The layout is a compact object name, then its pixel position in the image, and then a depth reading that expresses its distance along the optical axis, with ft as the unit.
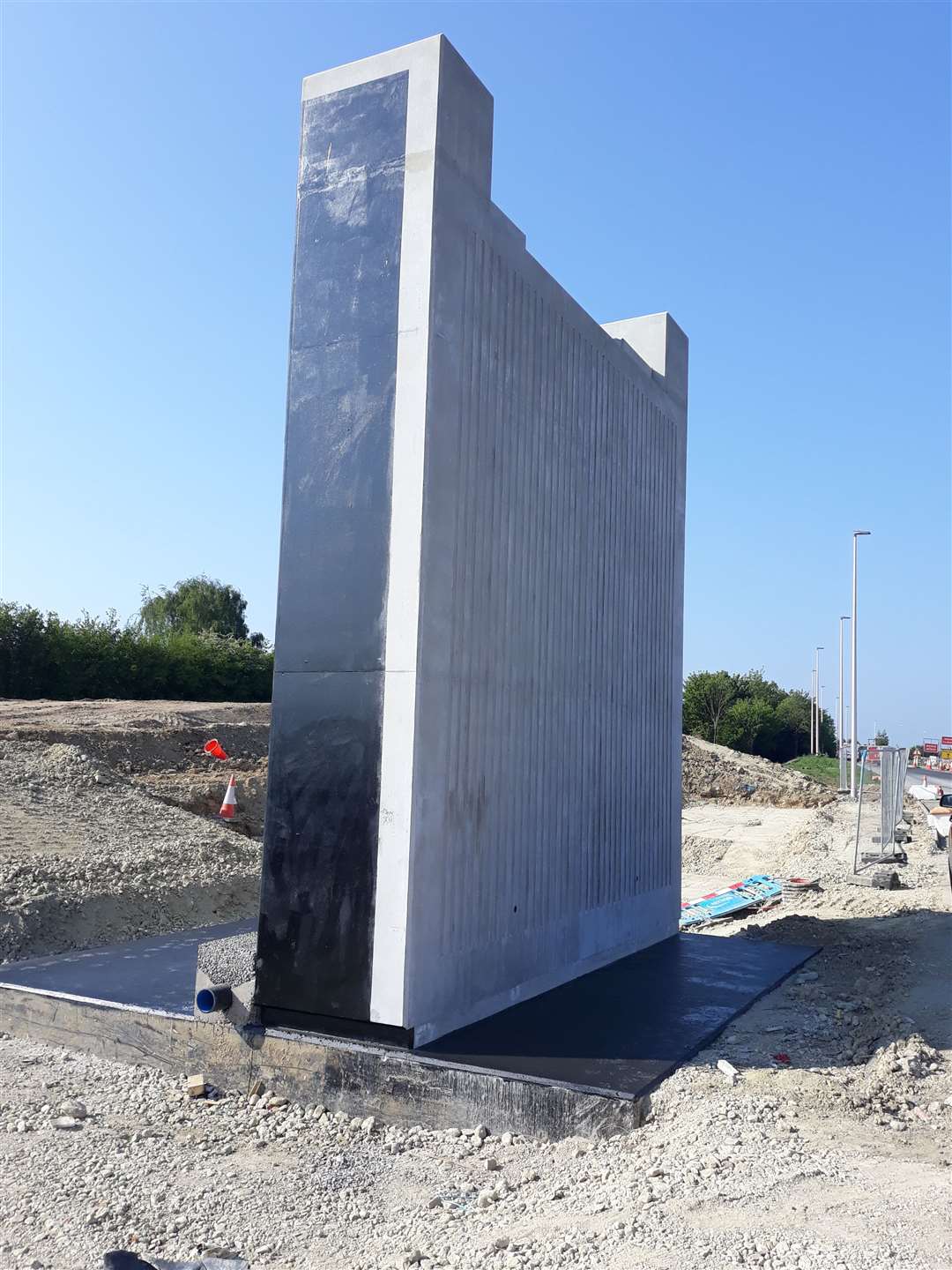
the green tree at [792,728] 237.25
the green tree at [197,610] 173.58
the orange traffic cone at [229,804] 49.42
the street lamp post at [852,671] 94.38
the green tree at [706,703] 215.51
